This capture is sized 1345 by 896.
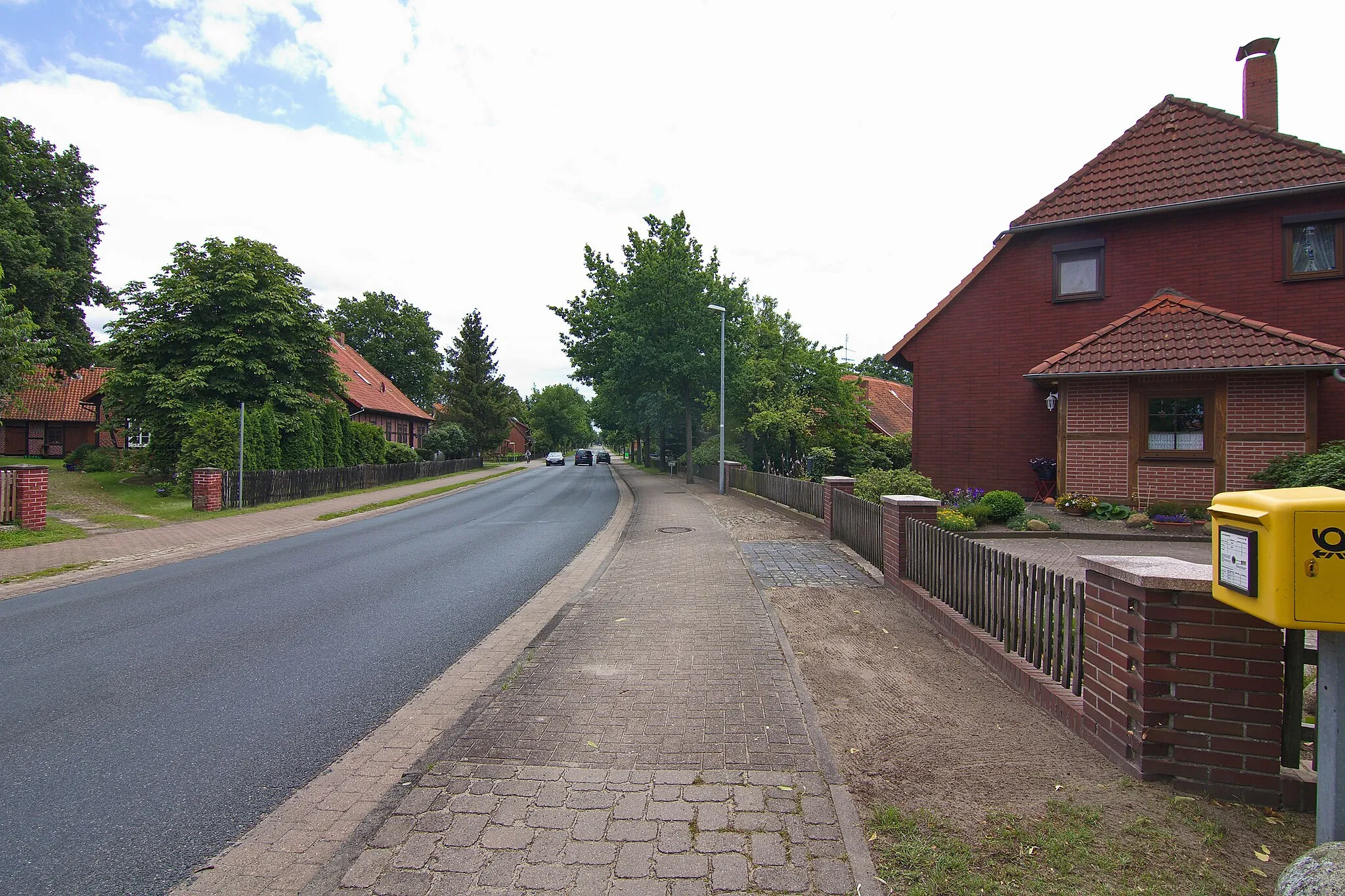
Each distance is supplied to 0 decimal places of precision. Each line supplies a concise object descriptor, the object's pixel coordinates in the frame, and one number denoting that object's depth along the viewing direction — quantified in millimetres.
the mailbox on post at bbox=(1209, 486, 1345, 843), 2488
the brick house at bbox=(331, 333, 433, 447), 41594
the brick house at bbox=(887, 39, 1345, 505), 12797
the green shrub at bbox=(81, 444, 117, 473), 29672
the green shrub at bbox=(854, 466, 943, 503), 14805
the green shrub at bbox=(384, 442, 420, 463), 37531
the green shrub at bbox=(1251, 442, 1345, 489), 10906
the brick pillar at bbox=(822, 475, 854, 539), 12414
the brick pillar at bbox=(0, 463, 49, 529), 13594
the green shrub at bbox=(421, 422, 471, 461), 50938
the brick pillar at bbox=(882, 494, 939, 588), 7961
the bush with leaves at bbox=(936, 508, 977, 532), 12070
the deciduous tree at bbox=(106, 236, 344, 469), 23516
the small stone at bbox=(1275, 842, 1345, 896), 2158
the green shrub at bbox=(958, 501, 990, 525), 13164
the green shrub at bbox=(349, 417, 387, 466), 31281
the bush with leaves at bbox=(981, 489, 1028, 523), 13156
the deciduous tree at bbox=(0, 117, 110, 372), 27391
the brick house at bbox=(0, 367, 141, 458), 41844
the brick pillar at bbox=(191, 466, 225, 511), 17938
